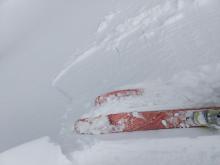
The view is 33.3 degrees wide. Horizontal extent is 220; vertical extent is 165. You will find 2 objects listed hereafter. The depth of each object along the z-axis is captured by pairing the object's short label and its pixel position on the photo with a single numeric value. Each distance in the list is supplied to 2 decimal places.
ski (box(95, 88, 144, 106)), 2.21
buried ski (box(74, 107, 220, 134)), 1.82
